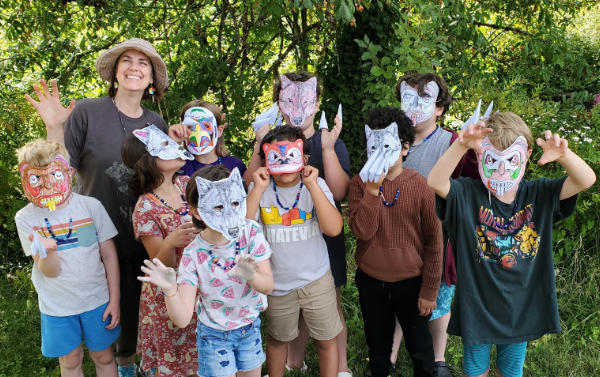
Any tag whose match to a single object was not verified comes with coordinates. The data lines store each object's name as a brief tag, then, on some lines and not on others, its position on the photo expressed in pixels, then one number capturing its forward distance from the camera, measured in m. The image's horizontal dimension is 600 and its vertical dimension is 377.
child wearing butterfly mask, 2.60
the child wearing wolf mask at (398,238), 2.36
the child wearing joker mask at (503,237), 2.06
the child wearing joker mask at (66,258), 2.24
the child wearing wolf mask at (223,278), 1.97
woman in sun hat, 2.62
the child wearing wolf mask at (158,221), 2.32
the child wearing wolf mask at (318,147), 2.58
